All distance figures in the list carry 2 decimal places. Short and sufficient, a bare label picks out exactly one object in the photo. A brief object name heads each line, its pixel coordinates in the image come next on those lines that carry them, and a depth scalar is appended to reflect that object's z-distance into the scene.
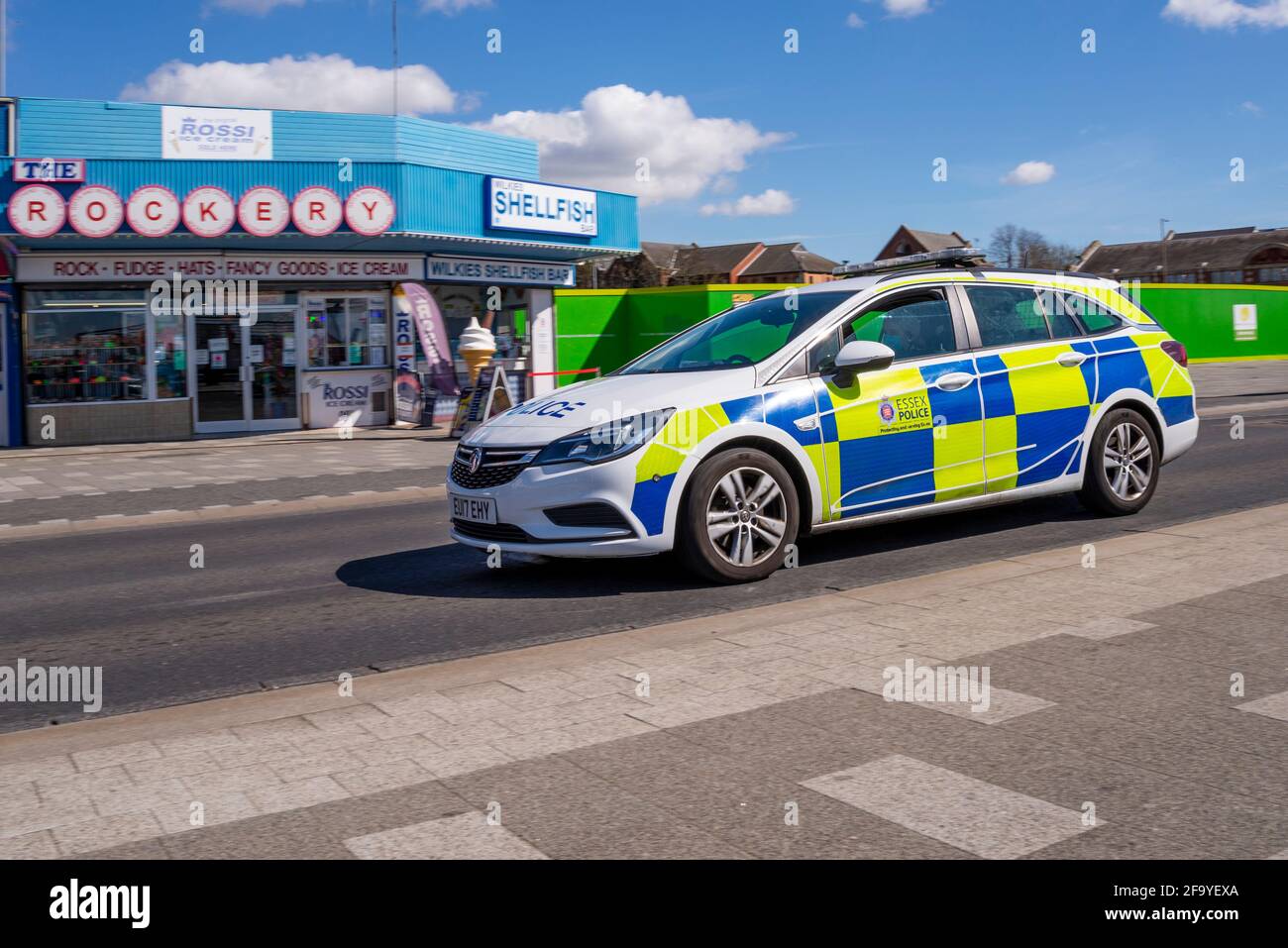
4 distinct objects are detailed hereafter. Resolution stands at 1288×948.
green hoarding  28.88
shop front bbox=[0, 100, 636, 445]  19.73
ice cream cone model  21.00
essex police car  6.40
